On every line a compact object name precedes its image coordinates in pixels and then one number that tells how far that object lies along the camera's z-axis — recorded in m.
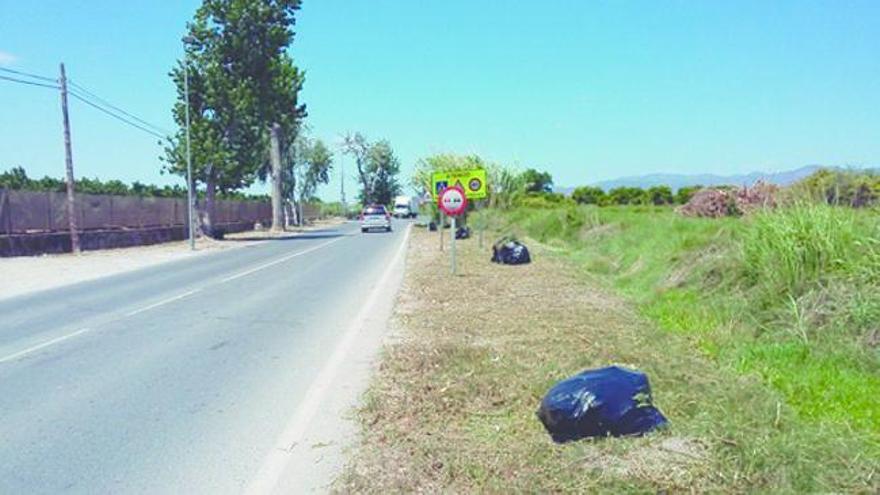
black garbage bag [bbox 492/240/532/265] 18.62
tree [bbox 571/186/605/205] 45.03
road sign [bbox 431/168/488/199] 19.19
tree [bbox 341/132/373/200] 102.06
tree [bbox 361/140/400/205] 101.69
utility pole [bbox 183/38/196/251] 32.11
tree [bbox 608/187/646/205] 42.12
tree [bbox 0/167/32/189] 42.06
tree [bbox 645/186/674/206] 39.72
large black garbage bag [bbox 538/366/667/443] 4.77
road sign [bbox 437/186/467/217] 16.44
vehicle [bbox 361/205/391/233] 48.53
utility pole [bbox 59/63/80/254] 28.31
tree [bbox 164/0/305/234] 37.25
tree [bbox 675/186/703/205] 36.00
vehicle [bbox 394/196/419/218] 89.38
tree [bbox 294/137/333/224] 93.69
